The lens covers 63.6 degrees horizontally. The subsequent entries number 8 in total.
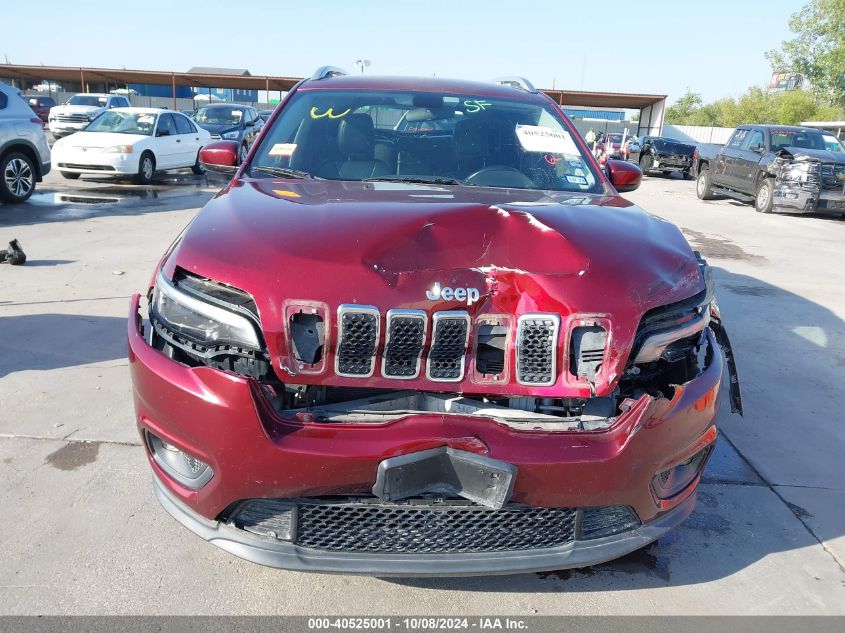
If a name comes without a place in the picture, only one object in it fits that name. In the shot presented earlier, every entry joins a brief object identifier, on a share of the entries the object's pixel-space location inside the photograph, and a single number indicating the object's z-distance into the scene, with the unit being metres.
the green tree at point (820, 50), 52.72
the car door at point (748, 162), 13.73
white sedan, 12.76
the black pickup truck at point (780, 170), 12.39
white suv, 9.73
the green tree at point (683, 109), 83.69
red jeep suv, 1.95
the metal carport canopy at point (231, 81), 34.56
